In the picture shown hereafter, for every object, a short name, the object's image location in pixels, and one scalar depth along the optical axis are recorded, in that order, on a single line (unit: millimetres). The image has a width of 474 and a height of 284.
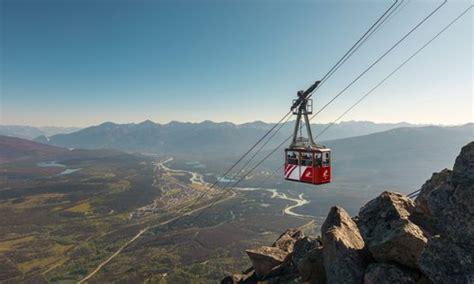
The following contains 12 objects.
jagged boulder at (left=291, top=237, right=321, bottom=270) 22891
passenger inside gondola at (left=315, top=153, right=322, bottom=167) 31750
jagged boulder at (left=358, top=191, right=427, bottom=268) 16516
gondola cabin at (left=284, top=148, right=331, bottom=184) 31688
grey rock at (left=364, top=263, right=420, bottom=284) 15562
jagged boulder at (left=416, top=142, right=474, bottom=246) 14047
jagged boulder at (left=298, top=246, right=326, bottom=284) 19688
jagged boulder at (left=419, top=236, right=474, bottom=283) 13539
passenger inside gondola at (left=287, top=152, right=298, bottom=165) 33428
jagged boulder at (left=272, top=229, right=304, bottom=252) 28422
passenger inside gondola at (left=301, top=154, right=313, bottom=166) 32000
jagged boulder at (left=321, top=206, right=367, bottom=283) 17281
